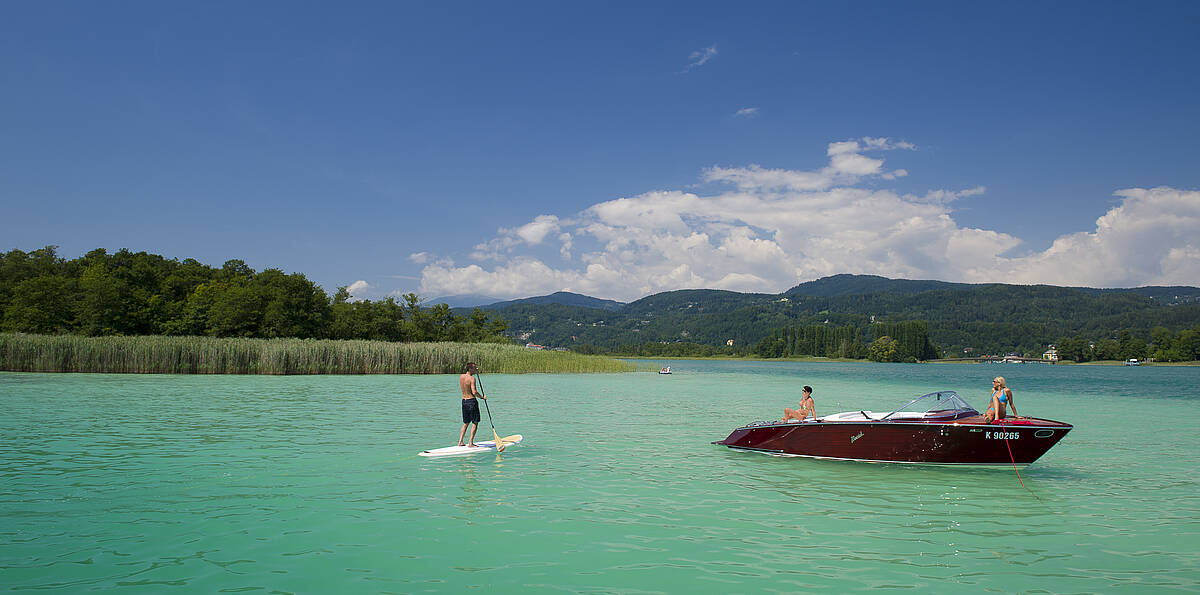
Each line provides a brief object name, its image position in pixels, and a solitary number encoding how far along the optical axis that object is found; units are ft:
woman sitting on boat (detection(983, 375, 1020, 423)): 43.83
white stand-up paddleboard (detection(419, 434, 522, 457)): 47.72
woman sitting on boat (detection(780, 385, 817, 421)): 50.78
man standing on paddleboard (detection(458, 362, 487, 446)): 48.06
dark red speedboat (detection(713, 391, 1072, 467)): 43.50
